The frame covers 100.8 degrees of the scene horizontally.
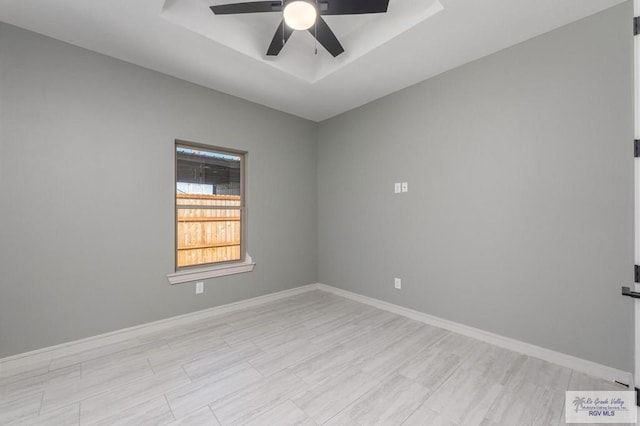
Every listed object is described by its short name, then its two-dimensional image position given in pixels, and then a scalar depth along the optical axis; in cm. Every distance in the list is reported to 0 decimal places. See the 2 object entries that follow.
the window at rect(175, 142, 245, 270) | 315
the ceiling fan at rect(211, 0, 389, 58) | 170
